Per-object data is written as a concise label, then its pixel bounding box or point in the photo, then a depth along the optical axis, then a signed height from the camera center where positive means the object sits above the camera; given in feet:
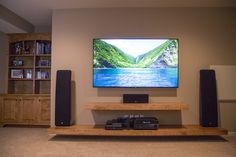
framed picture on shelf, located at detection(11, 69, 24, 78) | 12.84 +0.71
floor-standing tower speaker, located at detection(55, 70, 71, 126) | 9.79 -1.00
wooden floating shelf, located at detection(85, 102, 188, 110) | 9.34 -1.36
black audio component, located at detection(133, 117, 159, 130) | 9.29 -2.39
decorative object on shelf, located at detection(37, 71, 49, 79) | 12.80 +0.56
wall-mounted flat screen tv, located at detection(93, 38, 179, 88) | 10.08 +1.22
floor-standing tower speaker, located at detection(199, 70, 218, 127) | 9.77 -0.99
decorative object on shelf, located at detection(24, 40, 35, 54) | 12.97 +2.84
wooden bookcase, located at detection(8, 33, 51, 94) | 12.71 +1.76
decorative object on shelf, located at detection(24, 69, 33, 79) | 12.86 +0.68
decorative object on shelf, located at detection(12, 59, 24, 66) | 12.89 +1.59
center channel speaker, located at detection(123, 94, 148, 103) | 9.88 -0.95
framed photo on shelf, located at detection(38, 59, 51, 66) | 12.81 +1.51
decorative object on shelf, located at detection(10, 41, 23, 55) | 12.96 +2.74
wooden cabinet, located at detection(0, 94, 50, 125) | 12.00 -2.03
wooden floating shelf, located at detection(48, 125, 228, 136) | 9.16 -2.80
